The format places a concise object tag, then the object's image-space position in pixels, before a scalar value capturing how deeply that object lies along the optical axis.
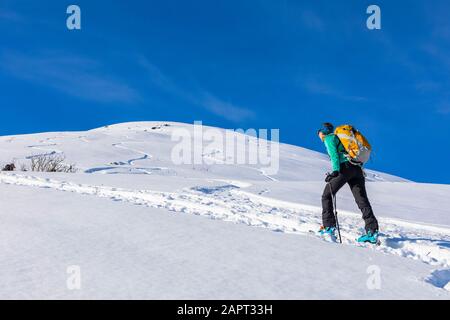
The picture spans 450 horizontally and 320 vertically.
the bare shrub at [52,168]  15.73
